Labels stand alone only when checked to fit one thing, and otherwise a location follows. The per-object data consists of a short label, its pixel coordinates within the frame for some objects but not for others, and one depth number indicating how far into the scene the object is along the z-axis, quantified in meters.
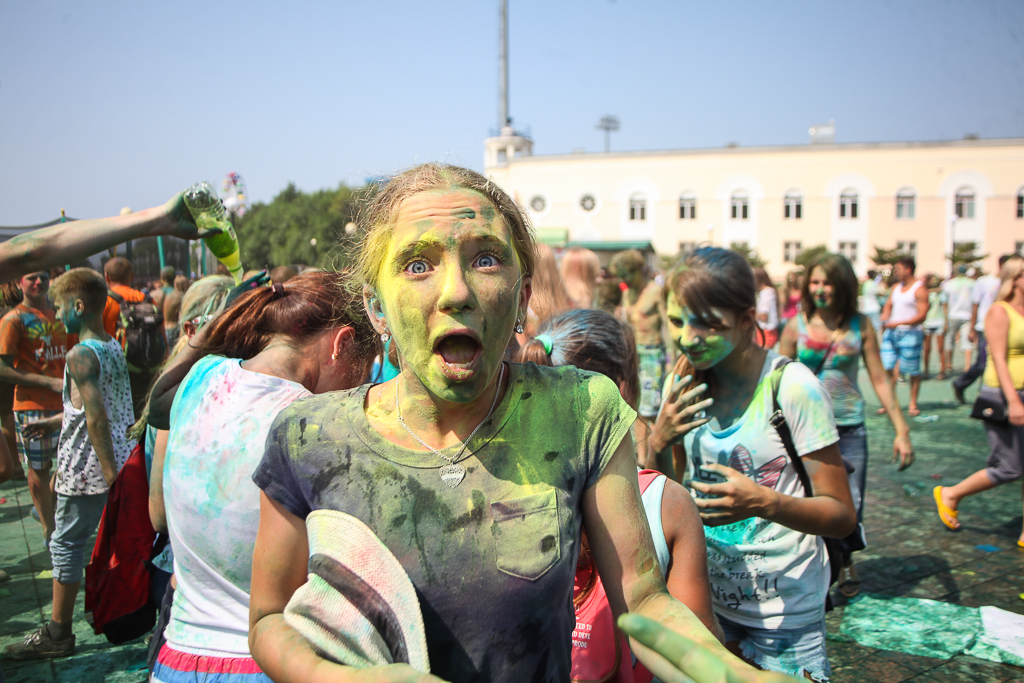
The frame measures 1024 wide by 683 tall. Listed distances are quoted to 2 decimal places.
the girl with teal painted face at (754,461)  2.32
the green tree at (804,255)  39.81
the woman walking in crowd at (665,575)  1.76
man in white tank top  9.61
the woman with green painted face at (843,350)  4.27
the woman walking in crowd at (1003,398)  4.76
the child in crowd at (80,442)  3.50
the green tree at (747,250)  39.53
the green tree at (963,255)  33.62
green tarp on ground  3.51
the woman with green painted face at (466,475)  1.20
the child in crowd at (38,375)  3.84
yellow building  43.31
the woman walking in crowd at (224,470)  1.89
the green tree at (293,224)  45.72
